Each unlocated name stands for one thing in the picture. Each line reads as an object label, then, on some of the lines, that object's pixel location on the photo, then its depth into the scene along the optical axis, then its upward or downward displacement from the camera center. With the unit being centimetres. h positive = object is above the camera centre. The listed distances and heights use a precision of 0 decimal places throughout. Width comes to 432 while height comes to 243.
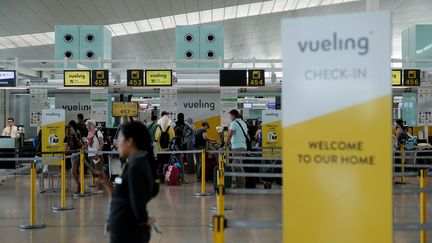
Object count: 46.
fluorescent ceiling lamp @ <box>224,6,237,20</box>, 2171 +530
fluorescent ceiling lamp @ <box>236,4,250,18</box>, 2165 +537
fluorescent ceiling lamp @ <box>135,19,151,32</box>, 2288 +497
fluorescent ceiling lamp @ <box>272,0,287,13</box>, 2169 +552
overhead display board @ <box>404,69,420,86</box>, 1516 +173
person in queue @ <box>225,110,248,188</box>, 1101 +6
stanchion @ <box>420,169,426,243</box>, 618 -79
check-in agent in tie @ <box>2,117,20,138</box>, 1697 +17
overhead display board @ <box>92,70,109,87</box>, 1533 +170
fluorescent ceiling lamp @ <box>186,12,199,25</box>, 2205 +515
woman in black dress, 349 -40
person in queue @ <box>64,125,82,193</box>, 1132 -10
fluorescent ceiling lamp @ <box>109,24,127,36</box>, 2275 +480
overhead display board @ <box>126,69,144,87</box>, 1512 +168
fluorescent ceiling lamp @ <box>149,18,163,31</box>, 2255 +500
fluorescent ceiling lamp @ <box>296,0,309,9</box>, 2178 +559
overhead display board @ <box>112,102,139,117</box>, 1780 +93
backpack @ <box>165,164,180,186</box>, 1281 -93
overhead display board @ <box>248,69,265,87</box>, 1506 +168
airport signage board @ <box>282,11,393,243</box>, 318 +6
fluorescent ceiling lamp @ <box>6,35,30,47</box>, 2364 +443
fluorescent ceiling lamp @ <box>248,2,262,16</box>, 2146 +541
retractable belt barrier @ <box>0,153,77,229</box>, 755 -109
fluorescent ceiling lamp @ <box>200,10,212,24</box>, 2205 +521
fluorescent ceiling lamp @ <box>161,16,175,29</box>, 2251 +507
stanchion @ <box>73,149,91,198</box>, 1044 -102
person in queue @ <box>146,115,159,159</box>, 1324 +22
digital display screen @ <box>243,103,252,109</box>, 4000 +242
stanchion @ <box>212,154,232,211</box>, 494 -49
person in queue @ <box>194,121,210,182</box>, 1351 -5
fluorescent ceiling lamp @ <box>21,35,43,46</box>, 2387 +451
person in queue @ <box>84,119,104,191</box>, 1149 -14
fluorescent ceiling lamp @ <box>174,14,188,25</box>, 2214 +508
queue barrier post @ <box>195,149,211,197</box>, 1096 -112
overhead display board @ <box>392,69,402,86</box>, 1512 +172
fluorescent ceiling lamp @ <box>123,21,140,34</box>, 2287 +490
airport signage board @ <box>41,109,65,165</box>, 1295 +16
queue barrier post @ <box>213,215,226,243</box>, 366 -62
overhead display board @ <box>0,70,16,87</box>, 1544 +170
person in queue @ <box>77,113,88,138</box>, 1327 +23
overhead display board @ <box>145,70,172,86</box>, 1519 +170
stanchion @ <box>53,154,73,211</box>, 914 -110
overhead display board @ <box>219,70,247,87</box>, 1493 +166
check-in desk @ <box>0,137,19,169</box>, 1505 -34
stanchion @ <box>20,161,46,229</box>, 755 -112
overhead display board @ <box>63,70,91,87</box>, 1536 +170
